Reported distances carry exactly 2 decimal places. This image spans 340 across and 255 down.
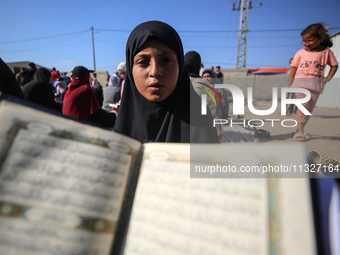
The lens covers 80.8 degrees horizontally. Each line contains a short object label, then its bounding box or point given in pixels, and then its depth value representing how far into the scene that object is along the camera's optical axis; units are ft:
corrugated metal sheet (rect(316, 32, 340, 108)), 25.93
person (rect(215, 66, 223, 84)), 27.81
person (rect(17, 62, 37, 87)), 13.39
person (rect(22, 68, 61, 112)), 9.57
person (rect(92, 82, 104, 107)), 16.61
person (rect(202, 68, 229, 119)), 11.25
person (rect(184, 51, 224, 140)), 8.34
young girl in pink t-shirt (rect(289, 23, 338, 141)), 8.53
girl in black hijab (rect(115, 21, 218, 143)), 3.37
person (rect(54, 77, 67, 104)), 20.34
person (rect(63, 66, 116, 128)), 9.25
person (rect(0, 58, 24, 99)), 5.78
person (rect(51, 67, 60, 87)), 26.09
